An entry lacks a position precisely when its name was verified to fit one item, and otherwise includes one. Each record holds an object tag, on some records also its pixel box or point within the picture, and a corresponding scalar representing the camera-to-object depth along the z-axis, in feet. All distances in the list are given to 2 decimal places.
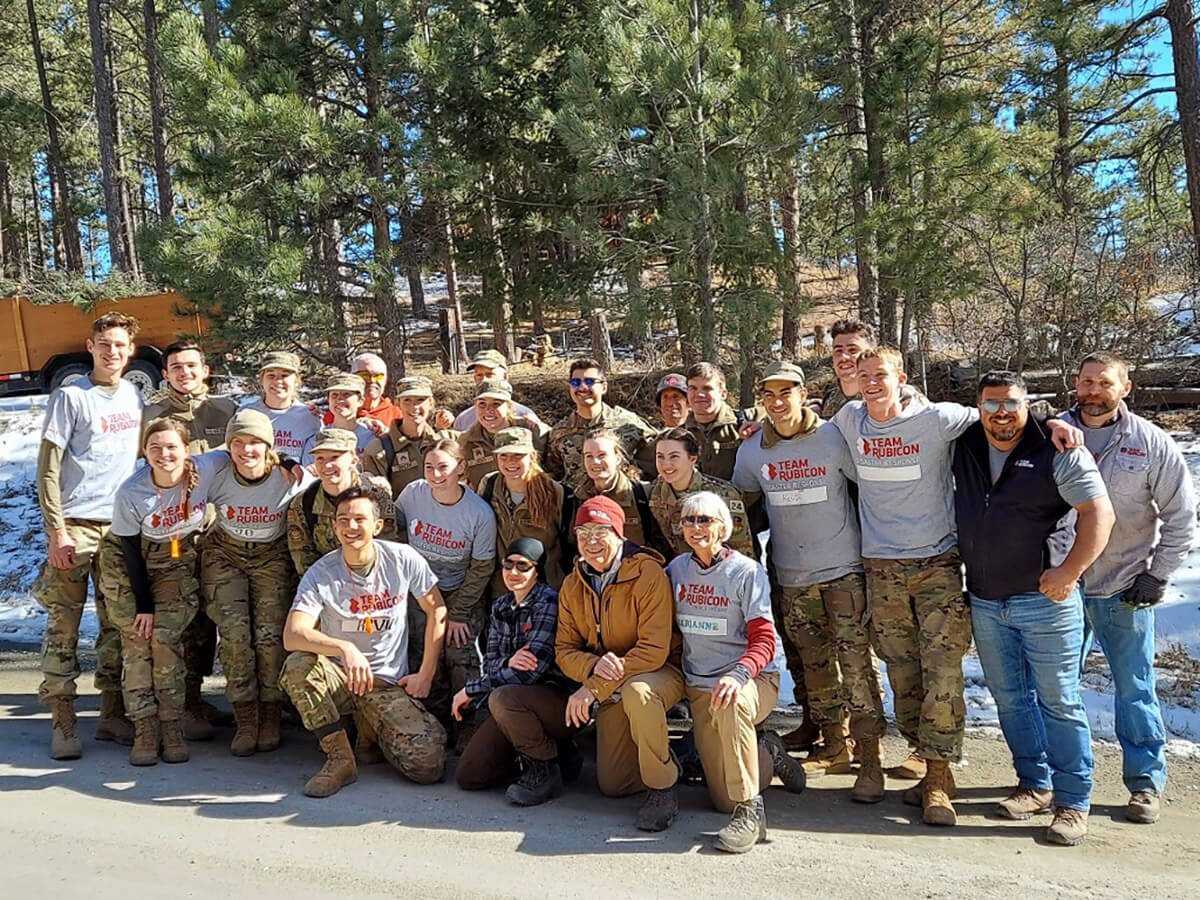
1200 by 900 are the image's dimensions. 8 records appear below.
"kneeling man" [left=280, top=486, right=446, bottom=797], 15.52
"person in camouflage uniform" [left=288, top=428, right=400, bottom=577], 16.53
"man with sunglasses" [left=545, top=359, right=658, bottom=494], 19.29
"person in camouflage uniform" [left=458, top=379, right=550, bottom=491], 19.38
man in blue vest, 13.16
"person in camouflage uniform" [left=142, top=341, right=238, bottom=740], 18.42
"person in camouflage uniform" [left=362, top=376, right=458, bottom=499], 19.97
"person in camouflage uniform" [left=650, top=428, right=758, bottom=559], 15.94
